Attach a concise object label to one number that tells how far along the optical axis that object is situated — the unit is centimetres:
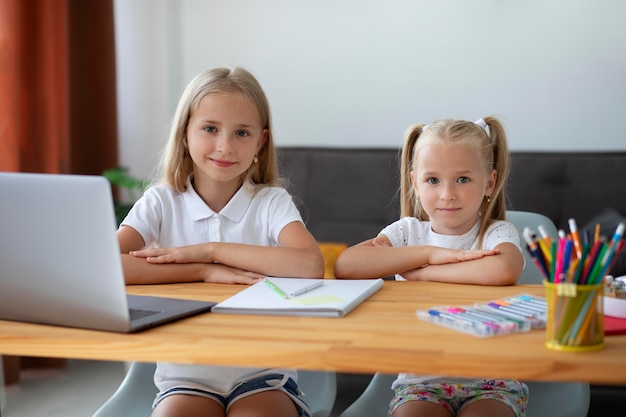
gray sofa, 323
